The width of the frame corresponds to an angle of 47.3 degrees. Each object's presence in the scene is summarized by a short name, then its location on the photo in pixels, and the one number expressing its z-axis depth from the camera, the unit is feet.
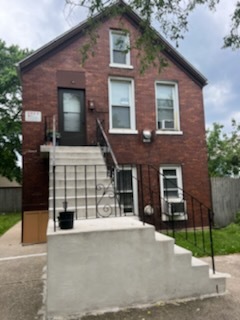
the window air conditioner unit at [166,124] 32.24
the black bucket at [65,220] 12.47
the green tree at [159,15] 15.67
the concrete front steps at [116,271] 11.55
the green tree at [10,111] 59.36
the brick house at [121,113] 28.22
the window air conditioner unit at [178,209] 30.03
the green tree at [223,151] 55.61
